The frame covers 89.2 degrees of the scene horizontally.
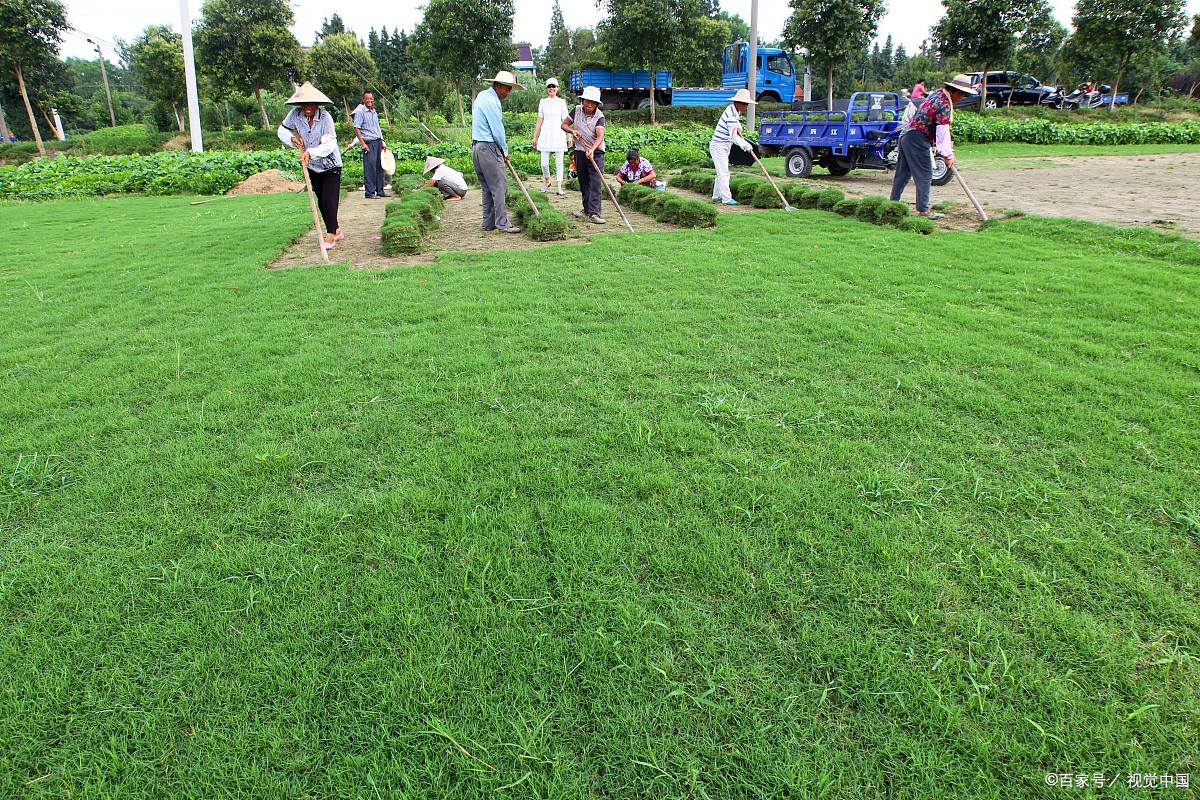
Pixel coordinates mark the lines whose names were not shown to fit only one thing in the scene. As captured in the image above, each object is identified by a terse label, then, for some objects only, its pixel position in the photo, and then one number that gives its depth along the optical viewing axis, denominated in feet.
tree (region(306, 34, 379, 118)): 111.14
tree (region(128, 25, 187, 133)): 111.34
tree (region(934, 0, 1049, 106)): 84.28
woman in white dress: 33.22
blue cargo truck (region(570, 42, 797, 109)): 92.84
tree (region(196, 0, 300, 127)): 91.30
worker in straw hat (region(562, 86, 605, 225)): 27.50
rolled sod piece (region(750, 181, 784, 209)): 32.53
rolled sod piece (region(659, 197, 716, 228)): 27.07
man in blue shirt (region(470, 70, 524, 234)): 24.54
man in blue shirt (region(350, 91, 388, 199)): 35.78
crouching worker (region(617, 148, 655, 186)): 38.65
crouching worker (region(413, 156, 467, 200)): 40.42
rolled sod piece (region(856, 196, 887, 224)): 27.26
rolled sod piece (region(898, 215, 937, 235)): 25.04
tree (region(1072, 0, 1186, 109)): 88.02
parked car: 95.20
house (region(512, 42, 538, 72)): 164.37
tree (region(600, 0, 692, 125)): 95.59
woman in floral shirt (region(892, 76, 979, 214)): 26.76
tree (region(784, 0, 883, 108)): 88.79
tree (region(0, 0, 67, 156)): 86.48
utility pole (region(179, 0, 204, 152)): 59.41
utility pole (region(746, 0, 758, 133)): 52.49
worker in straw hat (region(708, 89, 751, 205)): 31.71
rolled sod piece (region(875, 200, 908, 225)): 26.37
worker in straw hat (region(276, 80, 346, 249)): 22.63
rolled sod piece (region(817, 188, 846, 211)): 30.09
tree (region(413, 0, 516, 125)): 94.63
